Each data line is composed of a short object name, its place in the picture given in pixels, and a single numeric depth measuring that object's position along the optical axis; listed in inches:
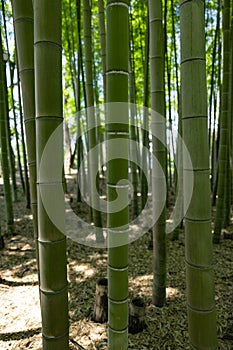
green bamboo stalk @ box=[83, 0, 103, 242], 116.8
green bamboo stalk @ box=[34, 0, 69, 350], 39.7
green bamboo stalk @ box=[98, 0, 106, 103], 113.9
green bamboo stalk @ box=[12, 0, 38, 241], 48.7
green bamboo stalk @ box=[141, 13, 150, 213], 120.6
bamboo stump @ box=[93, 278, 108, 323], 75.6
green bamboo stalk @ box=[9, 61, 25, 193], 210.2
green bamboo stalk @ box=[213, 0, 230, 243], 106.0
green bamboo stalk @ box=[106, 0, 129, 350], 41.0
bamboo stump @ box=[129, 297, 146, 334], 71.4
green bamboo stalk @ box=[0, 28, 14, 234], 121.6
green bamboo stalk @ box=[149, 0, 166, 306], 68.2
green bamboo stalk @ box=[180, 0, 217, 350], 43.1
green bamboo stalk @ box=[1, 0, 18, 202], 183.0
